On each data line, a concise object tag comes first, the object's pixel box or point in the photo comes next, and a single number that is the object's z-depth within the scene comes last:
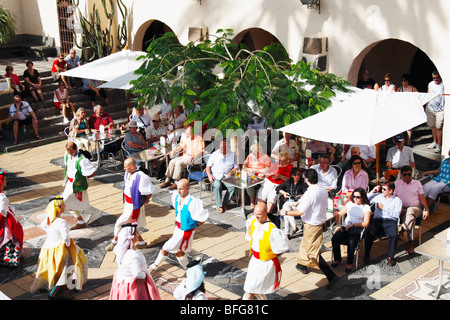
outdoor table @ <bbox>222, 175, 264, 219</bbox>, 11.61
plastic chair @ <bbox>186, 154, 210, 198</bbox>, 12.73
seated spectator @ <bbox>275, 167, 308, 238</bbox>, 10.84
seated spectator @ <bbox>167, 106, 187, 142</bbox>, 14.33
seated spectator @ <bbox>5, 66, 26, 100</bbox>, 18.00
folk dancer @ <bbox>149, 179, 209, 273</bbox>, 9.15
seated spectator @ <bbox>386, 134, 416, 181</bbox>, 12.03
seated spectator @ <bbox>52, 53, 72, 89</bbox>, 19.47
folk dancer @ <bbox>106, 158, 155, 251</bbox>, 10.18
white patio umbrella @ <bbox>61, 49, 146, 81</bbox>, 15.85
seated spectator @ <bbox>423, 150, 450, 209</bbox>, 11.48
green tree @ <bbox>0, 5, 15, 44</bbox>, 21.52
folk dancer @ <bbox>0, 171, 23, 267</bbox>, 9.92
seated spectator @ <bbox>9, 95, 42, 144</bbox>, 17.17
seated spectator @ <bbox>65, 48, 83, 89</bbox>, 19.58
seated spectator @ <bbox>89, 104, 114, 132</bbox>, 15.49
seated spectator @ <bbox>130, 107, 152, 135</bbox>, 15.39
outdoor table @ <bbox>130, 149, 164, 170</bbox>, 13.55
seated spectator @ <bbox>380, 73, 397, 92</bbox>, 13.89
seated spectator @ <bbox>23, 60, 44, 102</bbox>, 18.66
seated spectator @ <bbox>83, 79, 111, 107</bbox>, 19.17
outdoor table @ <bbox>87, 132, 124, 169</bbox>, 14.81
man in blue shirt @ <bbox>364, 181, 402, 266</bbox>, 9.75
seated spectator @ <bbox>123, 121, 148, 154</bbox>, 14.25
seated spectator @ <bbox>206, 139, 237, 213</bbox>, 12.12
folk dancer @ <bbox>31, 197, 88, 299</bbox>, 8.81
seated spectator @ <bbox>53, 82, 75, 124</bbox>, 18.48
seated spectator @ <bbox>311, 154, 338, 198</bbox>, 11.12
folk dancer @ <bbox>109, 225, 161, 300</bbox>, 7.41
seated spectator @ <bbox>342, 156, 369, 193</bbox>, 10.90
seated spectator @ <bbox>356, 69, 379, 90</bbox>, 15.39
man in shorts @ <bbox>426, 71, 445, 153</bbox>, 13.59
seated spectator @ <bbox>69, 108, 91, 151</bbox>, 15.20
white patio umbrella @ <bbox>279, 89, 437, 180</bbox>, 9.91
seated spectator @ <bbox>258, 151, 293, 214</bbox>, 11.38
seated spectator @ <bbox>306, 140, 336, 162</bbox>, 12.98
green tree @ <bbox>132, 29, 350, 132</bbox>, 11.61
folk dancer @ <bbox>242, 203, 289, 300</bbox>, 7.91
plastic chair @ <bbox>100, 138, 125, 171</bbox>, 15.15
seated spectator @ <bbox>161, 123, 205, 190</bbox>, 13.20
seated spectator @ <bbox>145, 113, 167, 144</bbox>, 14.71
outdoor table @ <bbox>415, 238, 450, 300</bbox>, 8.57
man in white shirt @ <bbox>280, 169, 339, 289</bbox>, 9.21
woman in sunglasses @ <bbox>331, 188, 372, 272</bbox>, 9.54
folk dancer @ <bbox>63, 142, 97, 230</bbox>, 11.15
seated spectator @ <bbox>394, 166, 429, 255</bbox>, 10.25
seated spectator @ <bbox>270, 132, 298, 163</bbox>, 12.59
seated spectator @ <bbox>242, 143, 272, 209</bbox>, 11.92
